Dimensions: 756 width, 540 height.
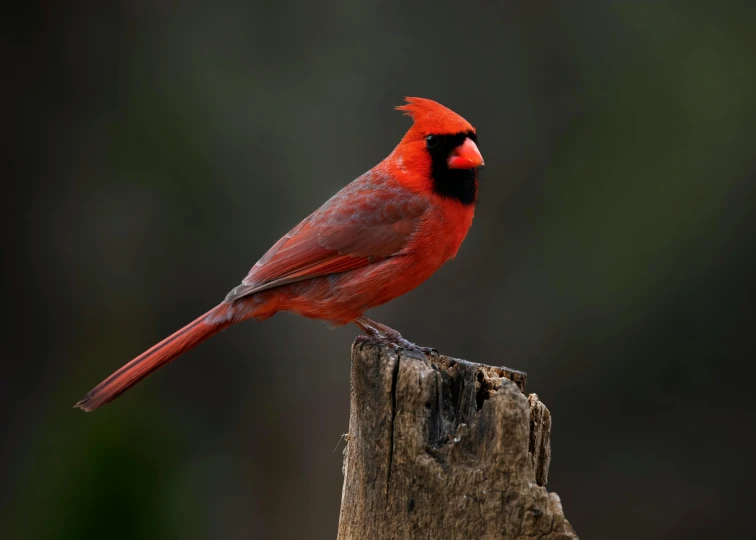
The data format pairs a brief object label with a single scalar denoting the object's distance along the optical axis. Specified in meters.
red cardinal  7.14
